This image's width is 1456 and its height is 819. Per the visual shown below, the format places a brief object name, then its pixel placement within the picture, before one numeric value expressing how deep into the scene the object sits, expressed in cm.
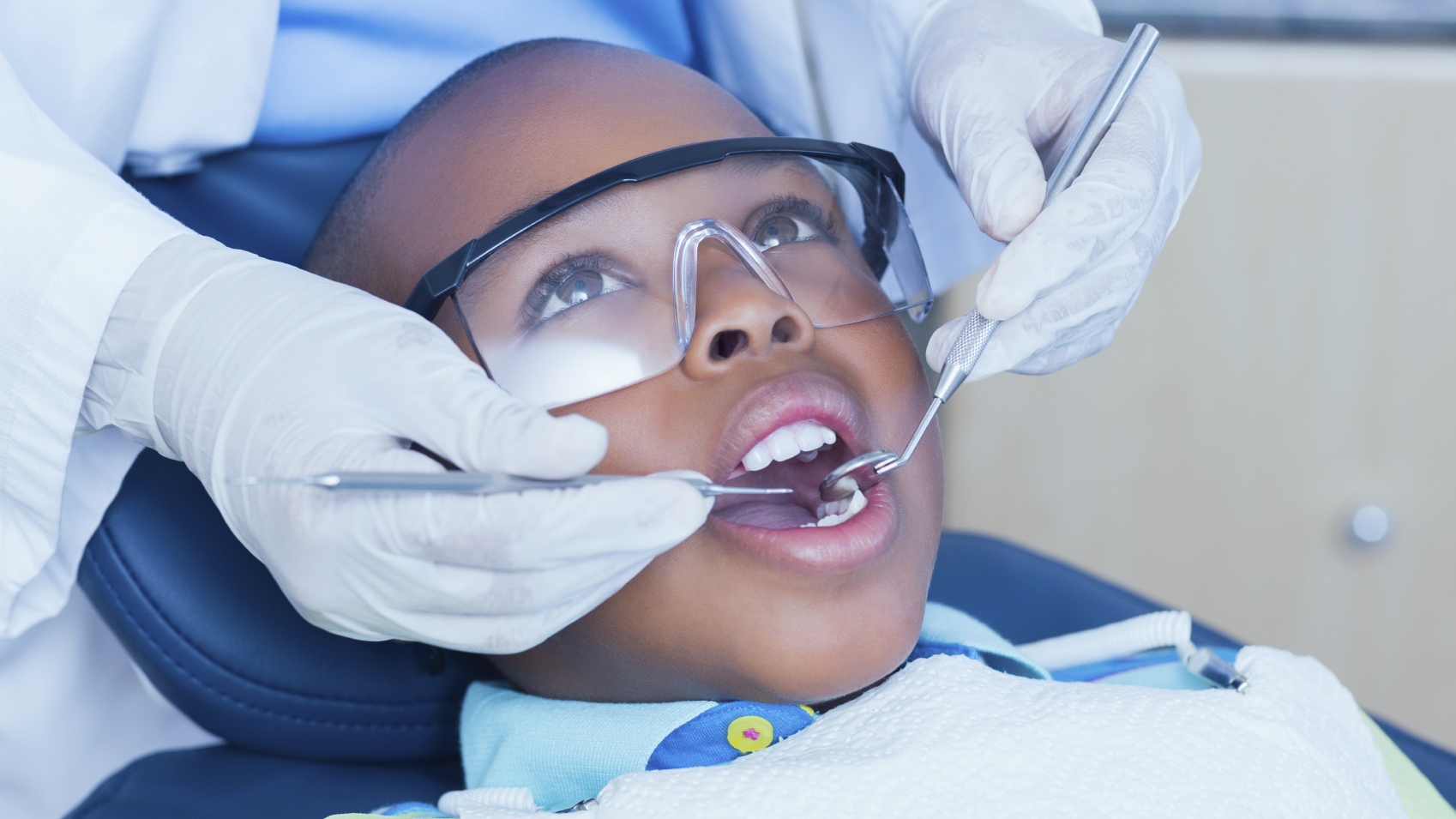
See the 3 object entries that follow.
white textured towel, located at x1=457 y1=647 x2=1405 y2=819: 68
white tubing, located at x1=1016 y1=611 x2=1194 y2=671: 78
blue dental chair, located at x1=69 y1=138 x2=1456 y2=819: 76
